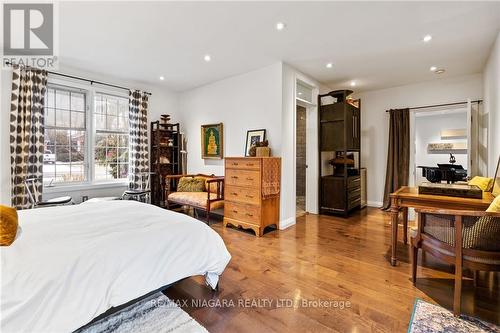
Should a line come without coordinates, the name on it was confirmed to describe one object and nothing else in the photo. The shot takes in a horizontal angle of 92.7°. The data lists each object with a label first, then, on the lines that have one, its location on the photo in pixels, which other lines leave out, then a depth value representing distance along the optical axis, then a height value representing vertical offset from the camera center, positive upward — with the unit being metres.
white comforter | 1.13 -0.57
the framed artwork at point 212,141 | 4.75 +0.46
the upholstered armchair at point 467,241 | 1.70 -0.57
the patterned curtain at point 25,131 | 3.44 +0.47
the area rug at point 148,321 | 1.53 -1.06
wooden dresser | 3.50 -0.43
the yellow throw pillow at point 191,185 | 4.64 -0.42
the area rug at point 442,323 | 1.58 -1.09
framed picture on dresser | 4.01 +0.46
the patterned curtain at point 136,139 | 4.77 +0.49
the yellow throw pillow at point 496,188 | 2.32 -0.23
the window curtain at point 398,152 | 4.90 +0.26
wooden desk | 2.09 -0.35
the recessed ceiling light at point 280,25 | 2.68 +1.58
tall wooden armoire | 4.57 +0.32
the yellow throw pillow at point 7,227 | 1.30 -0.36
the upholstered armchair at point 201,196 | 3.99 -0.58
